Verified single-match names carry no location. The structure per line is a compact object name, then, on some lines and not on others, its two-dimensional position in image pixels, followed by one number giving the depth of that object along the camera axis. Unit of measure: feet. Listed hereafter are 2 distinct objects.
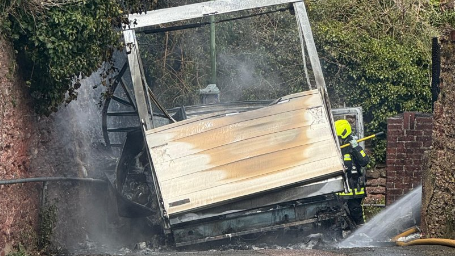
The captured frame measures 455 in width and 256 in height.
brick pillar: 81.66
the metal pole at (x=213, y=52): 87.11
